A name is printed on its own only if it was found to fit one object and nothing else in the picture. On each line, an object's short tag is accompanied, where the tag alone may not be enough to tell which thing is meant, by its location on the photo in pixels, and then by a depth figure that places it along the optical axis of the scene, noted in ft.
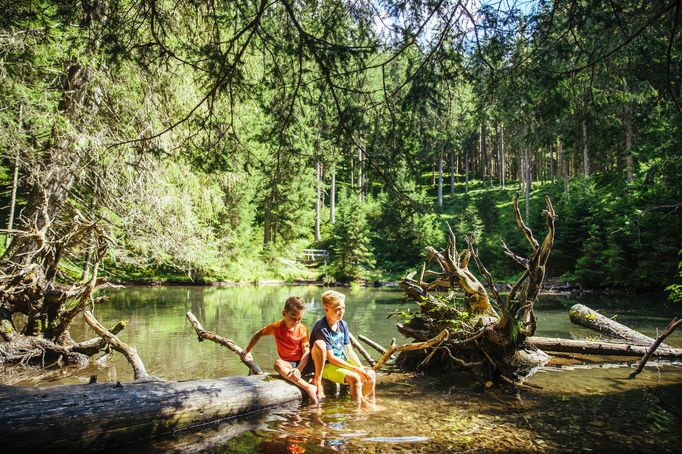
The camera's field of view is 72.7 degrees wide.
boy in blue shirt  18.78
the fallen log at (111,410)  11.91
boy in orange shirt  19.53
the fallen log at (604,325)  29.71
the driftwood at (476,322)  22.65
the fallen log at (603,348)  26.89
